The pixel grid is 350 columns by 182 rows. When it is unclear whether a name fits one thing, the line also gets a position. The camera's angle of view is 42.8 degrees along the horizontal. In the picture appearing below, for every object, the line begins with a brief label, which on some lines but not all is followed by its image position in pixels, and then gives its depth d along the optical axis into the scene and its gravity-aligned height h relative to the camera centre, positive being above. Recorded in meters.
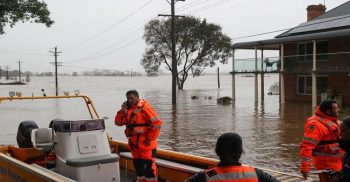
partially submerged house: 26.08 +1.59
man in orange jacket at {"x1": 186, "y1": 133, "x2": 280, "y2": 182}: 2.90 -0.53
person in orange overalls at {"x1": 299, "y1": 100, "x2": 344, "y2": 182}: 4.98 -0.63
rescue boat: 5.93 -1.03
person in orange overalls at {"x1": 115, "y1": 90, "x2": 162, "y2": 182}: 5.98 -0.65
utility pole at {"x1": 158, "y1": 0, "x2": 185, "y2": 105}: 32.59 +1.48
